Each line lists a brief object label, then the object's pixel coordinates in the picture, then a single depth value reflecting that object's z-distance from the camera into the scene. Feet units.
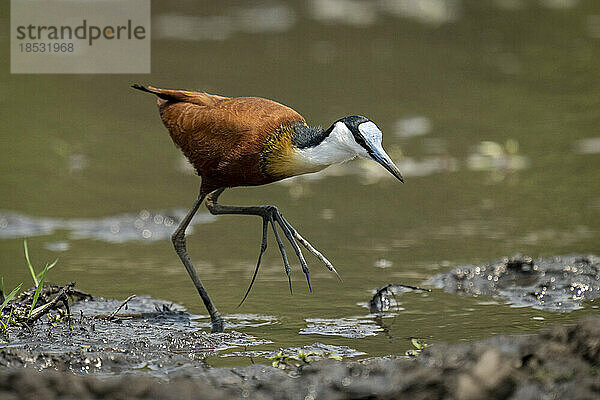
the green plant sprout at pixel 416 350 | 31.45
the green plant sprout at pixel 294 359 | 31.01
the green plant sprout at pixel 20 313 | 34.78
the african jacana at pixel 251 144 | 35.35
